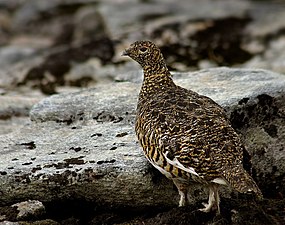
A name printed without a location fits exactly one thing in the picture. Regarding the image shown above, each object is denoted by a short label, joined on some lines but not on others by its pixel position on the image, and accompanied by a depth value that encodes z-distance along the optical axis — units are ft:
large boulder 51.29
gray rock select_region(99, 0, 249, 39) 135.13
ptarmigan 44.14
